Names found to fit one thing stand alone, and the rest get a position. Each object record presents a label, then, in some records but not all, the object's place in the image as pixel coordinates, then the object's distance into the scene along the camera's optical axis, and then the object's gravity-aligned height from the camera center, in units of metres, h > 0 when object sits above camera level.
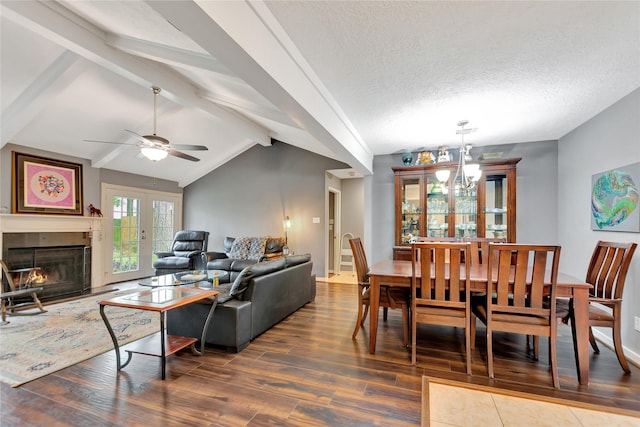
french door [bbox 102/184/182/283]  5.64 -0.34
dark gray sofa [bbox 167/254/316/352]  2.61 -1.00
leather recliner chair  5.71 -0.89
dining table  2.15 -0.67
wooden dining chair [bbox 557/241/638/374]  2.28 -0.66
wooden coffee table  2.17 -0.74
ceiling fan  3.53 +0.91
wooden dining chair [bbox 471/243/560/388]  2.16 -0.70
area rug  2.31 -1.31
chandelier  3.37 +0.52
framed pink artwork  4.29 +0.48
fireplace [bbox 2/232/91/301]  4.19 -0.77
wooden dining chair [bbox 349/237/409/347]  2.76 -0.87
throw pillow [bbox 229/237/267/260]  5.79 -0.74
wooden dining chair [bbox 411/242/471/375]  2.32 -0.70
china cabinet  4.12 +0.15
